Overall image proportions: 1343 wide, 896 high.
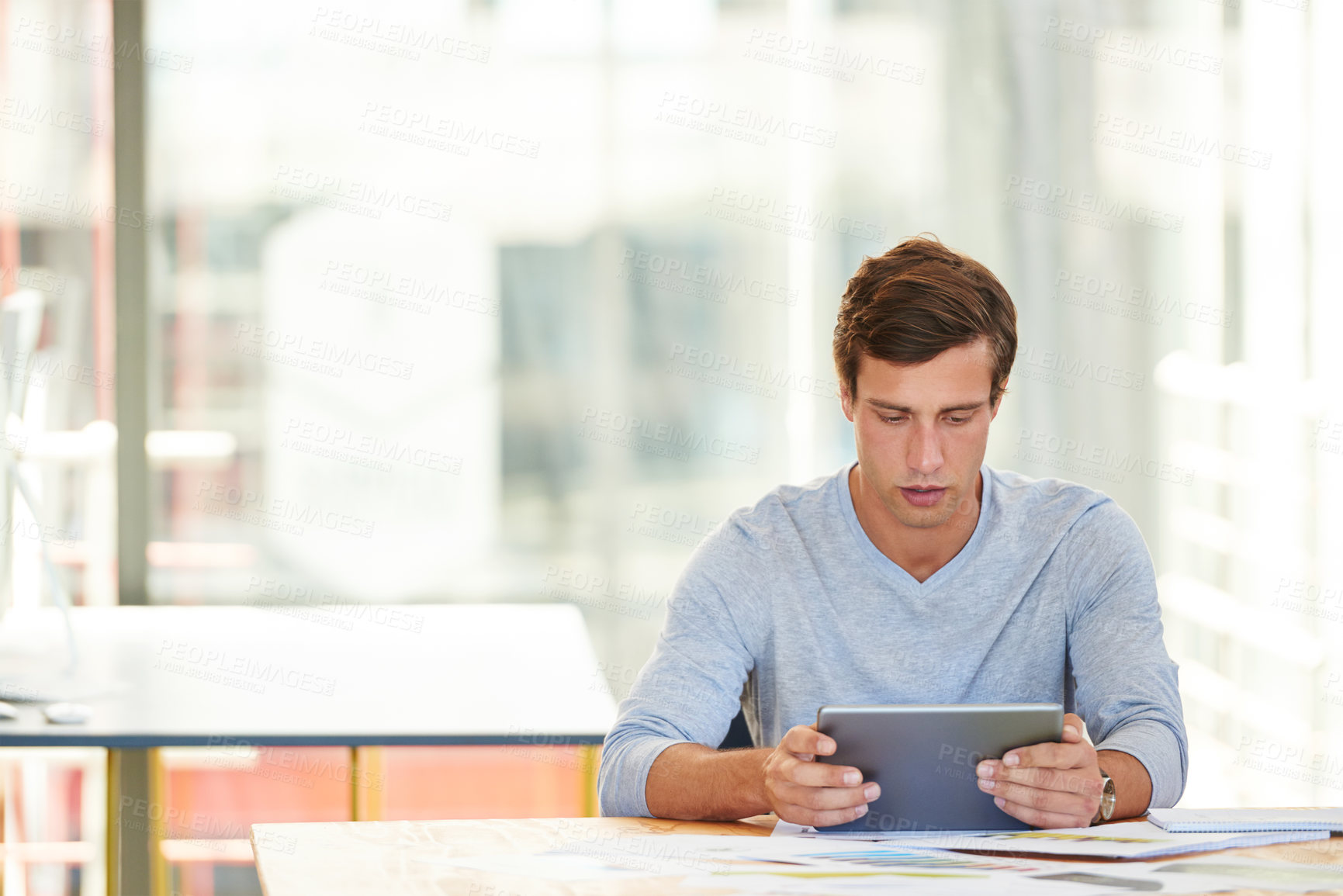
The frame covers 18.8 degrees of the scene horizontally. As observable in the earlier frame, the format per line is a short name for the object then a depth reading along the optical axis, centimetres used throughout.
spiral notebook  402
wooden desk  386
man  428
